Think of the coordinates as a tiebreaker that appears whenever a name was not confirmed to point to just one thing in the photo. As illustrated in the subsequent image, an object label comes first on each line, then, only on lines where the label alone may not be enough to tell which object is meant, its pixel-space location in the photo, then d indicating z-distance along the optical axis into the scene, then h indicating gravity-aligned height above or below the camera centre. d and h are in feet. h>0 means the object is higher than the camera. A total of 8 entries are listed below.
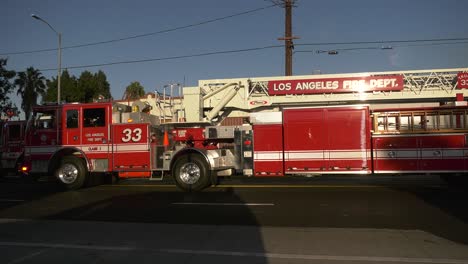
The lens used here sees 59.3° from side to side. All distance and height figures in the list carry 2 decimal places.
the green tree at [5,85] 103.96 +17.59
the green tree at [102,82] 182.41 +32.65
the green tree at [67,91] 129.08 +19.85
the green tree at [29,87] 177.33 +29.62
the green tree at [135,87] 196.79 +31.89
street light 81.15 +18.53
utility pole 78.33 +21.29
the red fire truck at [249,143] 36.40 +0.68
